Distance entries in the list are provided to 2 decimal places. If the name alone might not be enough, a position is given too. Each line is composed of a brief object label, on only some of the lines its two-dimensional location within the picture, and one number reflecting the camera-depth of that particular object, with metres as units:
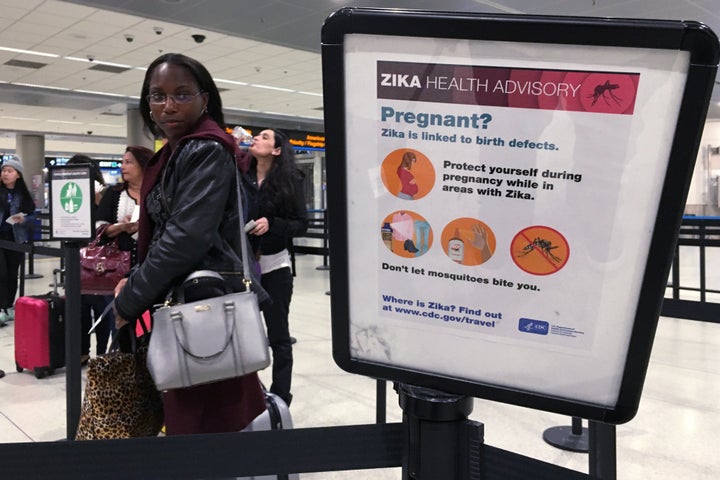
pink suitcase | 3.80
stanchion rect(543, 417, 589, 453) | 2.62
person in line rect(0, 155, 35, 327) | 5.35
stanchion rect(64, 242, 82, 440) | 2.45
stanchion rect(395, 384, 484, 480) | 0.74
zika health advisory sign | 0.64
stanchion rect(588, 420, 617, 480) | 1.57
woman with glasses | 1.61
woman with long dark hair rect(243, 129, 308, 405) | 2.96
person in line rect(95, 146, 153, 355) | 3.42
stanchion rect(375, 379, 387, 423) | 2.43
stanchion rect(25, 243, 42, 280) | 8.39
